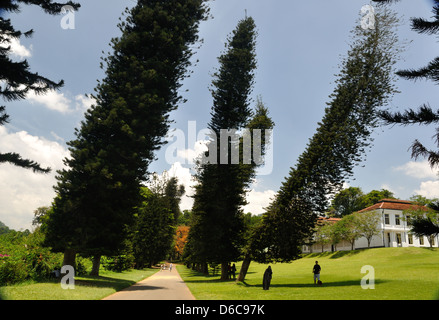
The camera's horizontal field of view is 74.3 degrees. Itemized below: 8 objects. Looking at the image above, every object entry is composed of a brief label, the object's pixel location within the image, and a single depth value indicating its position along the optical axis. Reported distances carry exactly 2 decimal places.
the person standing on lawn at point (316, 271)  20.34
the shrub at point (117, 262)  32.66
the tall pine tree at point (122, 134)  17.44
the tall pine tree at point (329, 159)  21.45
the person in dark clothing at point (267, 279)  16.97
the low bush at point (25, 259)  13.70
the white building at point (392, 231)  54.38
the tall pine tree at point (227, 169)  25.95
